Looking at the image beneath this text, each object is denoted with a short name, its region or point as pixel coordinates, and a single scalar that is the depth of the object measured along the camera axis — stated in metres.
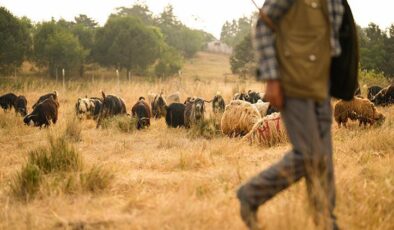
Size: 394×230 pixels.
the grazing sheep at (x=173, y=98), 17.60
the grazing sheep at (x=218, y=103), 13.14
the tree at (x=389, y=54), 25.88
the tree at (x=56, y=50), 38.22
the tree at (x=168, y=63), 45.69
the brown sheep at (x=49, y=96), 13.15
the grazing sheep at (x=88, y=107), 14.28
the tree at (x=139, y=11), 89.31
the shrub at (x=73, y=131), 9.86
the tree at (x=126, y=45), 42.53
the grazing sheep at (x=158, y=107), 14.62
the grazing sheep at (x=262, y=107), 11.28
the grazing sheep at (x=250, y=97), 13.62
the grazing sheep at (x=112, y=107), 13.21
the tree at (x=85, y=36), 43.41
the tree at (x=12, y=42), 35.03
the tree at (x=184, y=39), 68.94
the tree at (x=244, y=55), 46.00
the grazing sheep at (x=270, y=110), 10.96
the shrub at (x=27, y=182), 4.82
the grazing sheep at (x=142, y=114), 11.91
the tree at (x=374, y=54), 26.41
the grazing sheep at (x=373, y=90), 15.75
